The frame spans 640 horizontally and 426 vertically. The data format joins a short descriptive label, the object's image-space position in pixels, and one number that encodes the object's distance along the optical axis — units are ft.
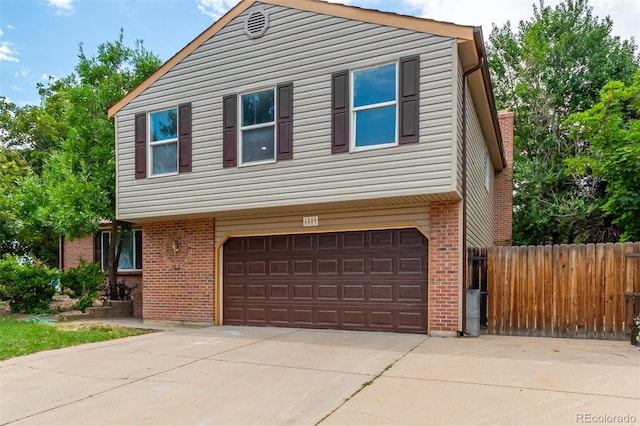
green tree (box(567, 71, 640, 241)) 37.50
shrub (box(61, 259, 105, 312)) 39.14
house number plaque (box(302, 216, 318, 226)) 28.94
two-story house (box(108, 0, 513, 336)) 24.32
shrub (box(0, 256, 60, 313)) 37.93
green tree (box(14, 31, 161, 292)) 36.58
